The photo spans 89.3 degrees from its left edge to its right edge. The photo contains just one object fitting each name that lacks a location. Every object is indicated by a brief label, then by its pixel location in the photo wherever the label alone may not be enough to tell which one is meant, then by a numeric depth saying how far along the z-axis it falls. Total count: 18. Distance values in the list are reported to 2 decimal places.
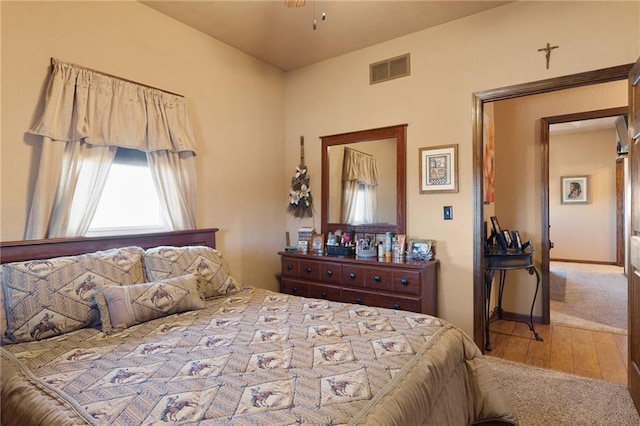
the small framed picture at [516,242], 3.35
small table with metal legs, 3.09
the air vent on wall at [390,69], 3.12
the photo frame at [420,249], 2.86
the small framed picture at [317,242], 3.44
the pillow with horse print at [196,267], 2.14
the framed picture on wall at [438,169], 2.87
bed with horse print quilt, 1.03
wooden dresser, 2.65
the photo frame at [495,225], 3.41
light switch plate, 2.89
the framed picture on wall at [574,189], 7.07
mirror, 3.16
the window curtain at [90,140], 2.02
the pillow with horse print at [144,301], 1.74
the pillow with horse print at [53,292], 1.58
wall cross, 2.47
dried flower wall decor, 3.74
